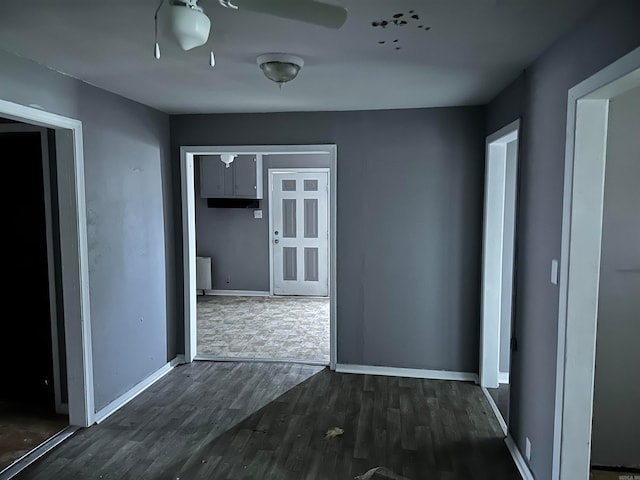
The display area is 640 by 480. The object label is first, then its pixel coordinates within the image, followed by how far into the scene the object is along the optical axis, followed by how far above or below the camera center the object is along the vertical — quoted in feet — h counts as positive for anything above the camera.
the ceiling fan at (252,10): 4.36 +1.91
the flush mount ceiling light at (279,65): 7.85 +2.49
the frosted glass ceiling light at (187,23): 4.69 +1.90
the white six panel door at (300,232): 23.50 -1.19
